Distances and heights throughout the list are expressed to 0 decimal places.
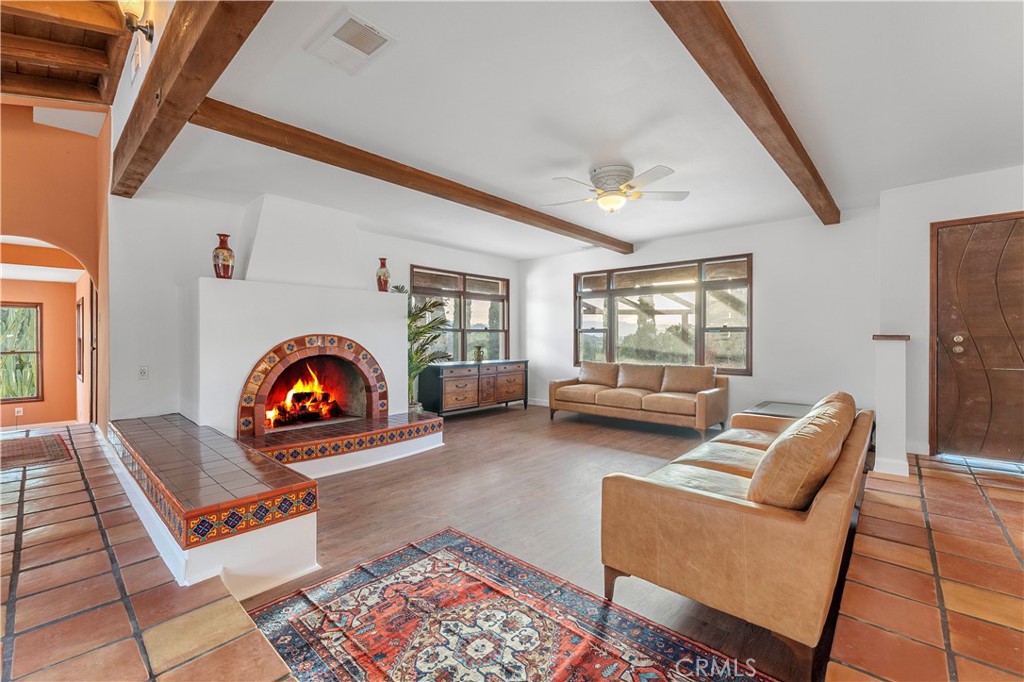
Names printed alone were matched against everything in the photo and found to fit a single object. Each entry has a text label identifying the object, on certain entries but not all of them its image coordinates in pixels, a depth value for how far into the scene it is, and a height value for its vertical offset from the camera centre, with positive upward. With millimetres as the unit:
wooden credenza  6121 -696
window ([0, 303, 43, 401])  6609 -218
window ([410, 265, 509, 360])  6633 +518
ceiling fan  3379 +1228
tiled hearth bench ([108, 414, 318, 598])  1946 -877
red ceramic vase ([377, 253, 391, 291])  5027 +726
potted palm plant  5652 +45
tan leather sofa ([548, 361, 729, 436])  5160 -708
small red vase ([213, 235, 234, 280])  3877 +701
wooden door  3443 +23
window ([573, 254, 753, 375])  5703 +371
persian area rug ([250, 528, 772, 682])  1596 -1218
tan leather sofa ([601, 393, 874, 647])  1479 -739
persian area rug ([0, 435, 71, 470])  3531 -1012
